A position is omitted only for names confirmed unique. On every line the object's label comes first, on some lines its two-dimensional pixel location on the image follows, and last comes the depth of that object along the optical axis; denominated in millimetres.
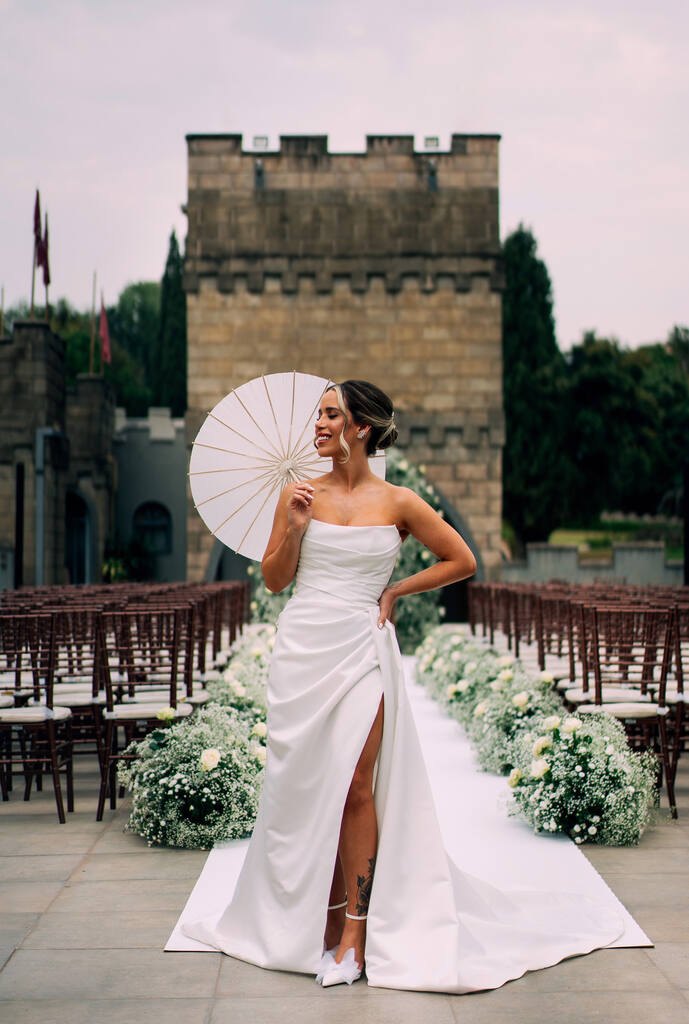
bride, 3777
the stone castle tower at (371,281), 21812
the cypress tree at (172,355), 41156
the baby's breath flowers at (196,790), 5598
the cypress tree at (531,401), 36875
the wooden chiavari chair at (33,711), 6184
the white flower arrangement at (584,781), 5613
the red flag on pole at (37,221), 23656
